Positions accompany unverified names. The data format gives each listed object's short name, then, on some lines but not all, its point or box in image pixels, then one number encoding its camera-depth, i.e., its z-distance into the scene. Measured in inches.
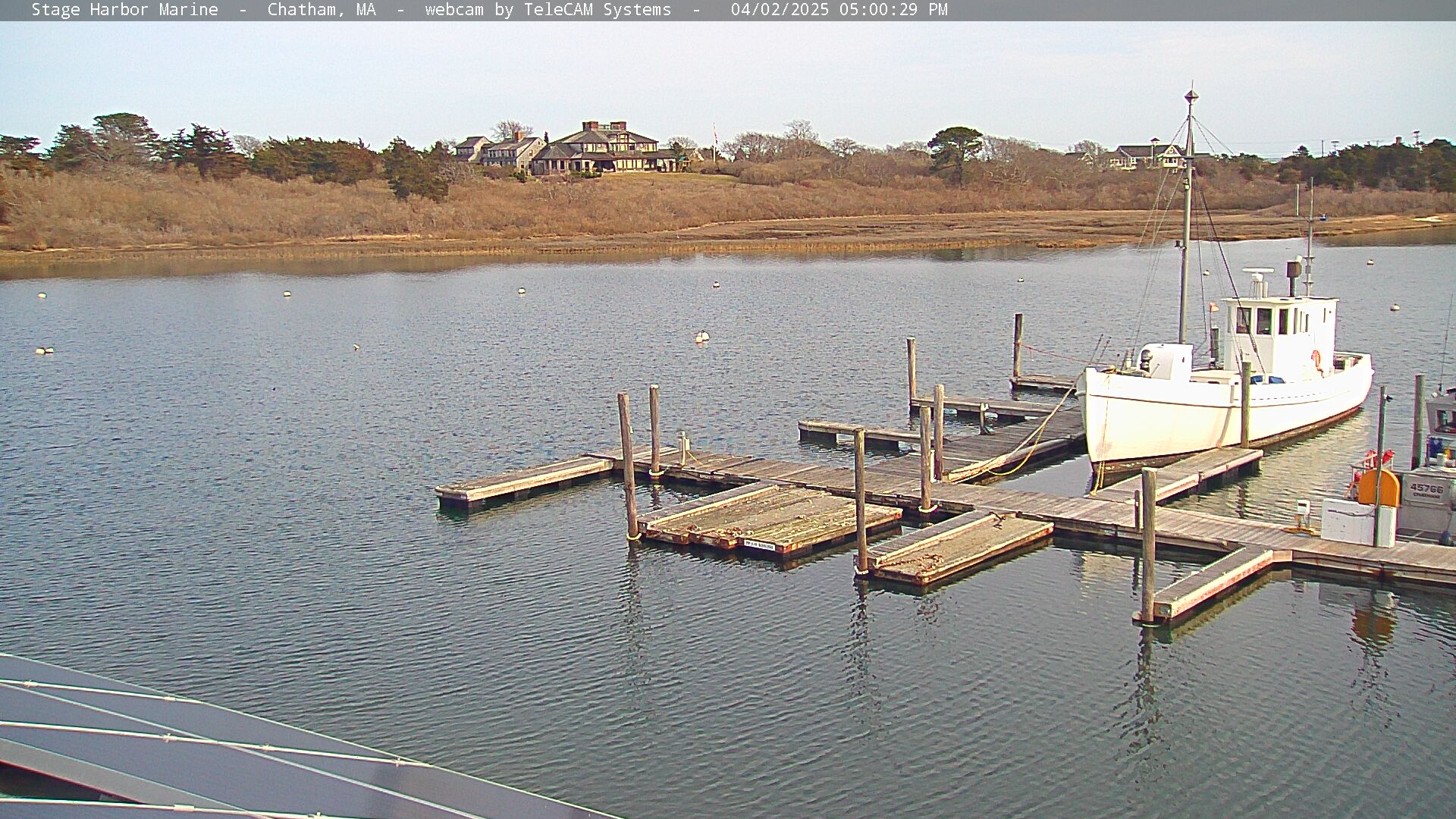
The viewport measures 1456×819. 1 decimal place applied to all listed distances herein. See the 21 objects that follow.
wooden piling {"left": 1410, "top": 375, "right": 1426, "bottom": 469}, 1059.9
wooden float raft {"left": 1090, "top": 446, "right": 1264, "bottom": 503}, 1046.4
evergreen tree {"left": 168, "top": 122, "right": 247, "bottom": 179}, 4921.3
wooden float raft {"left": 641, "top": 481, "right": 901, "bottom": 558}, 960.9
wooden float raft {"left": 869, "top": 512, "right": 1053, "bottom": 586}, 885.2
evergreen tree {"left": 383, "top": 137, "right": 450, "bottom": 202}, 4707.2
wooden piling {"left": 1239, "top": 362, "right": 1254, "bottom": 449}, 1185.4
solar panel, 498.9
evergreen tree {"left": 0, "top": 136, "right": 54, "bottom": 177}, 4559.5
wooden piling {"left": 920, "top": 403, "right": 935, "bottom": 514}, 1008.2
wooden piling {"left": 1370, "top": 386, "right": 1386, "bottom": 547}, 824.3
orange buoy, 850.8
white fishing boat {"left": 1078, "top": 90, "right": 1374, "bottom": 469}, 1151.0
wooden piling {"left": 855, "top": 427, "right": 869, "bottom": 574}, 893.2
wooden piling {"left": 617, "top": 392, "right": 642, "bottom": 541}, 994.1
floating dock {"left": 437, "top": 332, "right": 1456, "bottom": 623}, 856.3
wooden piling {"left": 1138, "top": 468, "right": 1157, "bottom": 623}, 784.9
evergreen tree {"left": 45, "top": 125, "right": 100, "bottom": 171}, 4896.7
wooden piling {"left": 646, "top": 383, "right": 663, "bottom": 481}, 1177.4
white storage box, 864.9
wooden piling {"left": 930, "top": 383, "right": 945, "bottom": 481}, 1117.7
